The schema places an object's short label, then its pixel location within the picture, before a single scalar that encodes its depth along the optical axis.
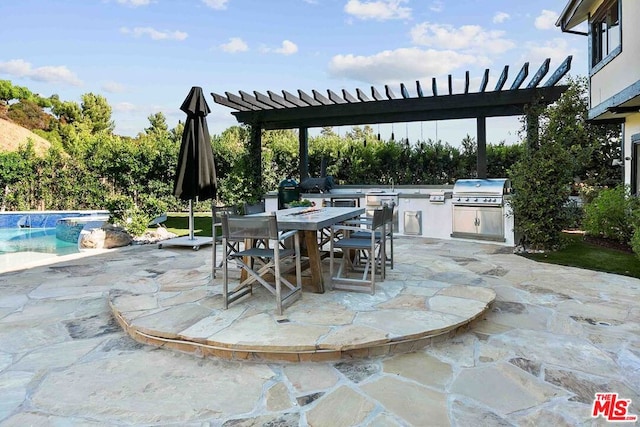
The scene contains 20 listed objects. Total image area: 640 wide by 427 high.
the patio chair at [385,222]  3.80
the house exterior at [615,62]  6.07
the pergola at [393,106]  7.36
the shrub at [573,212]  6.04
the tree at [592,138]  8.95
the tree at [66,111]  25.28
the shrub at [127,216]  7.46
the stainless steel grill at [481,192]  6.68
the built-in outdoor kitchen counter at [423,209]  6.80
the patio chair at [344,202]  7.89
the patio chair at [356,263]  3.51
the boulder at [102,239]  6.70
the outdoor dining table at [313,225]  3.27
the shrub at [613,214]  6.07
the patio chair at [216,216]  3.82
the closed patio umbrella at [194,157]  6.08
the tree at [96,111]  25.56
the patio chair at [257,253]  2.90
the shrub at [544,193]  5.79
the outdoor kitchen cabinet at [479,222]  6.76
